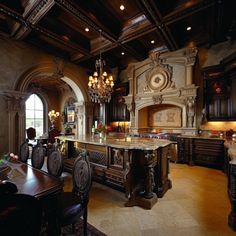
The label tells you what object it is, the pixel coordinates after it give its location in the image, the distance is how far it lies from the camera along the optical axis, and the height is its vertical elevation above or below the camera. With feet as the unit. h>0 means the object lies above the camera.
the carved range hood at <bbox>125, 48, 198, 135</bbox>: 17.34 +3.30
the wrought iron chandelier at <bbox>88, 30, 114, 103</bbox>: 13.12 +2.77
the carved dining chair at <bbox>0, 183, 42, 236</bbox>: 2.65 -1.73
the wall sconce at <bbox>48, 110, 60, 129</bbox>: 31.98 +0.68
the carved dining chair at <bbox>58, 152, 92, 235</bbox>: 5.31 -3.16
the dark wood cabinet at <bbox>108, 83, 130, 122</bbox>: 23.50 +2.16
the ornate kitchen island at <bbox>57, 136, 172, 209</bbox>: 8.64 -3.09
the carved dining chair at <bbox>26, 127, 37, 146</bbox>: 23.02 -2.28
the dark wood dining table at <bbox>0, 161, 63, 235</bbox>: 4.79 -2.30
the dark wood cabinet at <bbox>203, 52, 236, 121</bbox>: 14.51 +2.86
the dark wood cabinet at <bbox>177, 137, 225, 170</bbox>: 14.69 -3.46
